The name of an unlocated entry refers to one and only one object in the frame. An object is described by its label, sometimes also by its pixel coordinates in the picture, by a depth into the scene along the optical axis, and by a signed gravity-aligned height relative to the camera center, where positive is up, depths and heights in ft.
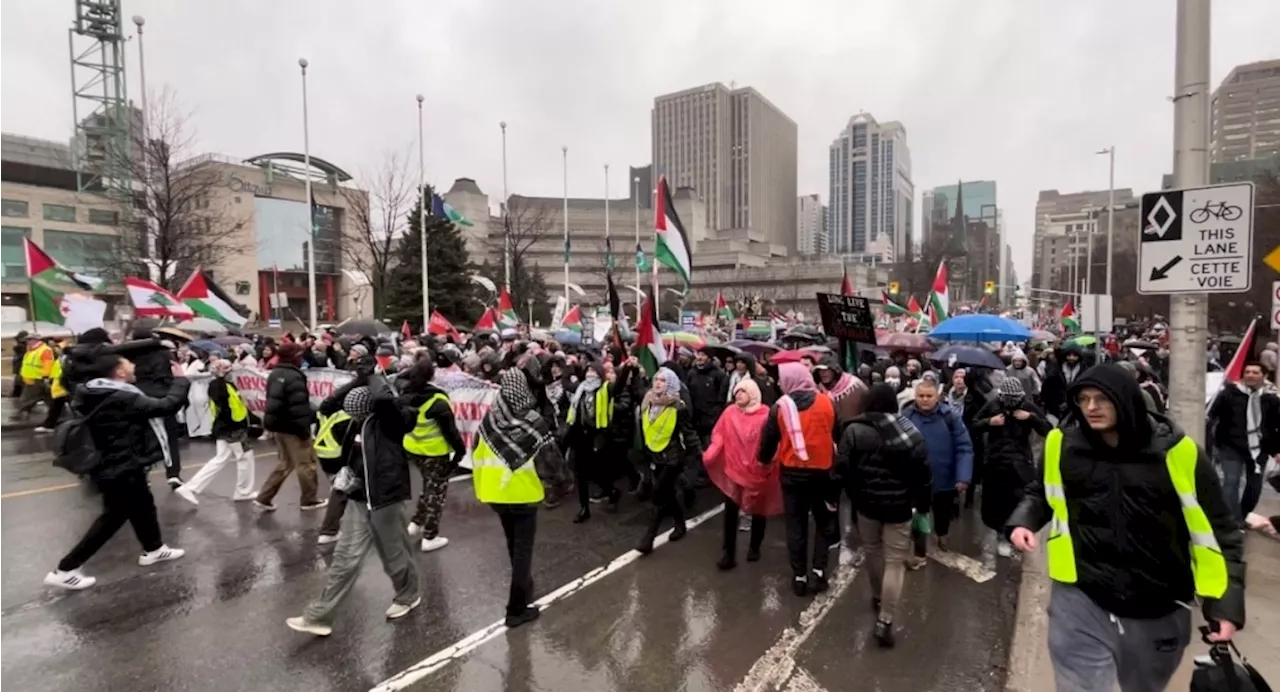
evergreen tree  116.37 +6.44
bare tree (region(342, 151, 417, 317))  100.12 +13.52
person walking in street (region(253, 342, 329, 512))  23.63 -3.62
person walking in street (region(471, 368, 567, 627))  15.87 -3.50
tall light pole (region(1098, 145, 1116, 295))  129.80 +23.63
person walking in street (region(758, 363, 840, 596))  17.87 -3.89
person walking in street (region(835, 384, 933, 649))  15.43 -3.76
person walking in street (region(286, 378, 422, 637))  15.45 -4.17
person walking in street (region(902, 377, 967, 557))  19.88 -3.72
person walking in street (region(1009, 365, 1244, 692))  8.87 -3.04
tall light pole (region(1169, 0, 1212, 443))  15.14 +3.37
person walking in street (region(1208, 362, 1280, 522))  22.06 -3.79
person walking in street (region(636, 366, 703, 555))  21.25 -3.84
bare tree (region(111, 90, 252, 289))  68.59 +11.79
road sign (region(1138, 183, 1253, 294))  14.17 +1.44
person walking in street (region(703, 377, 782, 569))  20.01 -4.53
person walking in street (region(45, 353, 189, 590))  18.17 -3.38
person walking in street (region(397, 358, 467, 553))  21.21 -4.73
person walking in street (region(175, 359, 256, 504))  25.82 -4.37
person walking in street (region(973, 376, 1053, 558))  20.03 -3.99
